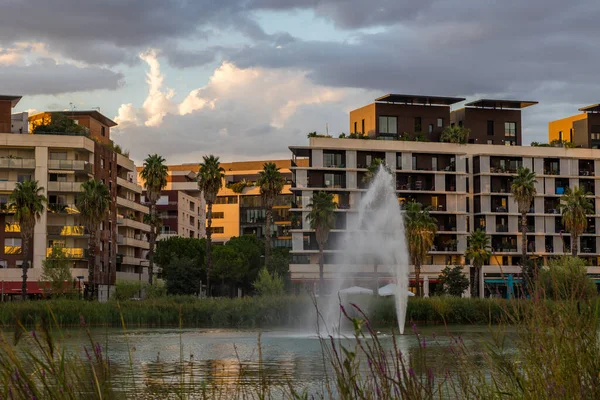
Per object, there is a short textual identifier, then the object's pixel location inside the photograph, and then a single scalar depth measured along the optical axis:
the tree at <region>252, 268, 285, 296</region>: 76.19
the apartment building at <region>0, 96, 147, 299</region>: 93.62
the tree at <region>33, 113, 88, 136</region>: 100.75
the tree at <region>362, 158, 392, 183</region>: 104.50
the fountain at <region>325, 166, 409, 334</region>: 65.44
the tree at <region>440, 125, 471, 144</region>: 112.12
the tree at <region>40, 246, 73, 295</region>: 82.06
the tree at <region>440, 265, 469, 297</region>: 98.69
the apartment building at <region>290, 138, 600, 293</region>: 107.25
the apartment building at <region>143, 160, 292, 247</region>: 149.81
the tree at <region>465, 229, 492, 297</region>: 98.12
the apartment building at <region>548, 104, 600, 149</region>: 122.19
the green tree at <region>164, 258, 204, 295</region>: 107.38
